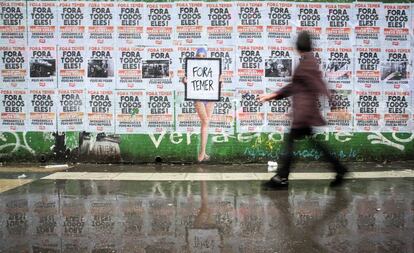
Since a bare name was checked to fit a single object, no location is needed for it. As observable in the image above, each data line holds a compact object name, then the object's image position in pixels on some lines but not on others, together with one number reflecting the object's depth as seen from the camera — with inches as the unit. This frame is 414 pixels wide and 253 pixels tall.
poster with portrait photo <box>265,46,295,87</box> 389.1
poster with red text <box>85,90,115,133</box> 392.2
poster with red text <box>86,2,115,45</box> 387.5
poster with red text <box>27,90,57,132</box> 393.4
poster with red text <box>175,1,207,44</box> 385.4
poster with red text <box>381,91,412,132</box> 393.7
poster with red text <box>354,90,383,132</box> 393.7
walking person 254.4
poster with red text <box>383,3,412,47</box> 389.1
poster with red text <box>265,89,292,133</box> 392.2
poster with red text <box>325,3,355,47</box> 387.2
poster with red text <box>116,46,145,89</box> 389.7
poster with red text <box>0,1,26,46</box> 387.2
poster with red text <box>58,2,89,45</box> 387.9
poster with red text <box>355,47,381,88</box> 390.9
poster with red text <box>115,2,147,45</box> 386.9
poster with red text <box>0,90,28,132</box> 393.4
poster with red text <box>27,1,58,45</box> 387.5
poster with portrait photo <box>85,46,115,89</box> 390.6
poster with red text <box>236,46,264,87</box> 388.2
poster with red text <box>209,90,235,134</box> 390.0
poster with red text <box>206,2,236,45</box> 385.7
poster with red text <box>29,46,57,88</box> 391.5
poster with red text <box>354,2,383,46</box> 387.9
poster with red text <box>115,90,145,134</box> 391.5
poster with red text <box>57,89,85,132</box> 393.1
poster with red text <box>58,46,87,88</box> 390.9
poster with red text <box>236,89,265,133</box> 390.9
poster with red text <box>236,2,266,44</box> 385.7
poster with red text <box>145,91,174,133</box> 390.9
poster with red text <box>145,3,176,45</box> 386.0
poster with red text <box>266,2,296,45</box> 386.0
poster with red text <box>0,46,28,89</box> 390.6
